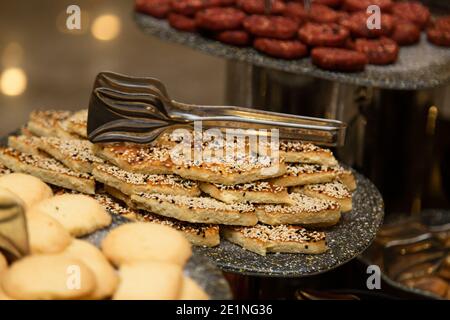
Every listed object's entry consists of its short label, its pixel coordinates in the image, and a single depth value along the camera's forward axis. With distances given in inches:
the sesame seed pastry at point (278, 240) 36.8
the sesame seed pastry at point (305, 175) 38.9
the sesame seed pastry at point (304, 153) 39.6
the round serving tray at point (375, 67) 51.6
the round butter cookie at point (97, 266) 27.5
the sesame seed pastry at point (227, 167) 37.5
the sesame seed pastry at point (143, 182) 37.3
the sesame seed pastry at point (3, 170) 38.9
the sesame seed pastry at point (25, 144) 40.1
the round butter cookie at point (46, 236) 28.3
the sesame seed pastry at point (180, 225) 36.7
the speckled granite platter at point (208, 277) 27.8
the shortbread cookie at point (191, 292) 27.6
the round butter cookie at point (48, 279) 26.9
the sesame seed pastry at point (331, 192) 39.0
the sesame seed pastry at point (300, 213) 37.7
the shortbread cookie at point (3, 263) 28.0
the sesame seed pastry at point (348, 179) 41.0
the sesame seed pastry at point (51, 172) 38.0
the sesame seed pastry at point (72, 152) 38.5
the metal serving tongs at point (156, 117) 38.2
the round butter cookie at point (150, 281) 27.3
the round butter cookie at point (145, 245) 28.3
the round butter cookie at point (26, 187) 31.1
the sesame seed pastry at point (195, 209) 36.7
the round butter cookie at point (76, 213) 29.8
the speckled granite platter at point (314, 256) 35.9
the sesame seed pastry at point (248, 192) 37.5
